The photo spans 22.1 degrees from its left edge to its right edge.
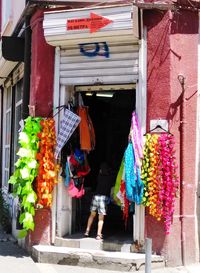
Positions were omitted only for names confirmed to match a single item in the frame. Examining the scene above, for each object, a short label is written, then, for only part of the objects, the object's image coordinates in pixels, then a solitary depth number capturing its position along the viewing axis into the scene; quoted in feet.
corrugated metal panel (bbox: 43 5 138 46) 24.93
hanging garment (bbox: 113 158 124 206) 26.55
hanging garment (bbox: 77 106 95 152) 28.04
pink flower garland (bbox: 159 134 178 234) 24.73
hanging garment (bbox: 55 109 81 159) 26.96
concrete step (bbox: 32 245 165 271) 24.58
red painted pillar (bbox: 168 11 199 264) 25.41
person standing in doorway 27.58
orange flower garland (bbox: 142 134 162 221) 24.82
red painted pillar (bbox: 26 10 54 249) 27.35
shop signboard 25.21
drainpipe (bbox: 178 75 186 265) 25.55
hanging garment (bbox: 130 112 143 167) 25.40
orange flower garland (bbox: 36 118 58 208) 26.73
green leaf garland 26.63
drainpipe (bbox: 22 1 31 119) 29.22
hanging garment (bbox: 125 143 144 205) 25.20
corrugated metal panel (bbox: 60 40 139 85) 26.27
